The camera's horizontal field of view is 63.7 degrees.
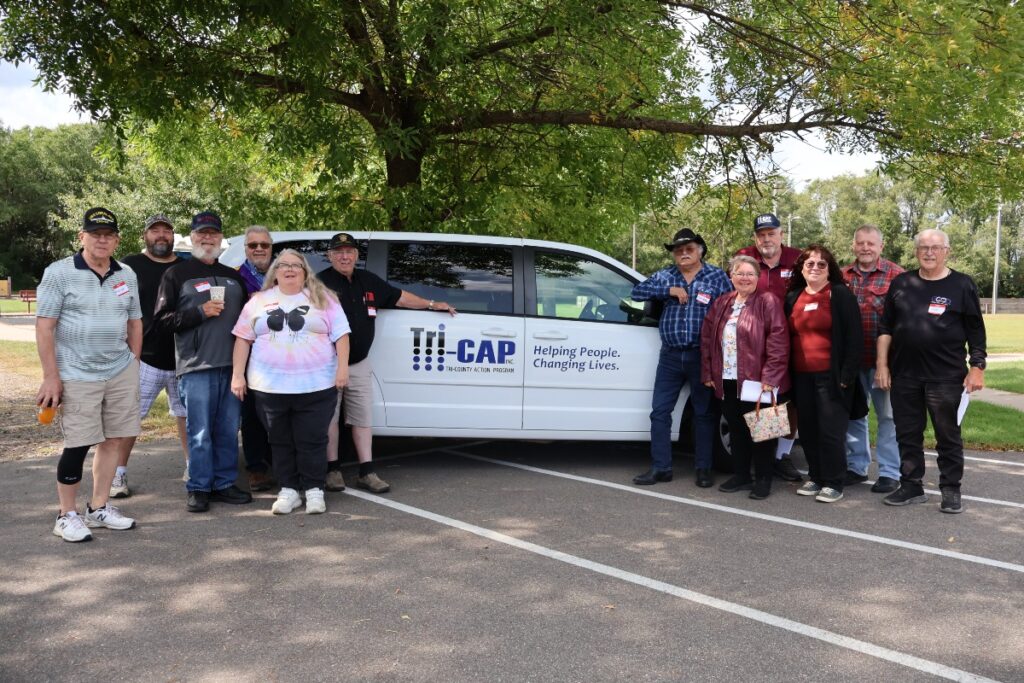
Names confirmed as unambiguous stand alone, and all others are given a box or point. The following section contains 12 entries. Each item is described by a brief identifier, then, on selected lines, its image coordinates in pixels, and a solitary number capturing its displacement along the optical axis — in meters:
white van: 6.20
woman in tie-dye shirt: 5.14
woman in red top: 5.62
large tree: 7.15
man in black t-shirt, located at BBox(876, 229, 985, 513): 5.47
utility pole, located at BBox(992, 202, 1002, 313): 60.72
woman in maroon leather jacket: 5.68
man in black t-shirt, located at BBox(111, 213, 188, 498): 5.50
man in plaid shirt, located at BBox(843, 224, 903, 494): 6.10
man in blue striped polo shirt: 4.52
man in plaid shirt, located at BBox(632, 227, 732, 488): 6.01
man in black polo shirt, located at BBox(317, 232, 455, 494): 5.68
